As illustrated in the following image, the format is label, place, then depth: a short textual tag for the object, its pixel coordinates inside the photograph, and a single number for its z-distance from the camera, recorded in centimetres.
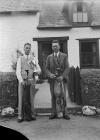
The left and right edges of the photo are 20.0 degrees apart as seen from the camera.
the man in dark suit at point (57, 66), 266
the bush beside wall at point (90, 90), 294
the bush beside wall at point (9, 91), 277
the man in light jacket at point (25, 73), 262
